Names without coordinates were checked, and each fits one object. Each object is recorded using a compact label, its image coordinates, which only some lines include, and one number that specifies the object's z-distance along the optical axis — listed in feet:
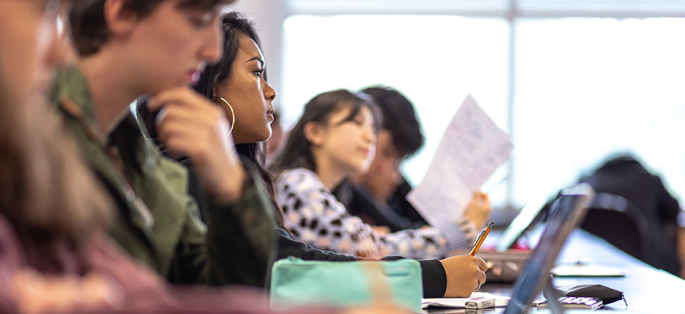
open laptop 6.80
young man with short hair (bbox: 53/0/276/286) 6.30
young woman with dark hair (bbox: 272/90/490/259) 9.66
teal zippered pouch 6.74
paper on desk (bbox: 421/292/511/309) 7.93
